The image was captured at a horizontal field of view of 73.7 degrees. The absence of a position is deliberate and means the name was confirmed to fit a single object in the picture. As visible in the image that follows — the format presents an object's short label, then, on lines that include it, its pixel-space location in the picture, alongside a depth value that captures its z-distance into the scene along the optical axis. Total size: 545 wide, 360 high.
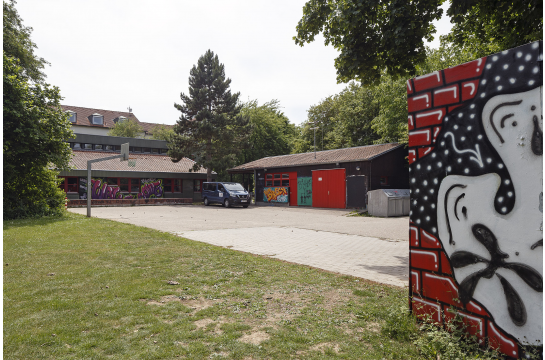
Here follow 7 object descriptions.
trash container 20.02
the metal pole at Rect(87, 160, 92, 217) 18.15
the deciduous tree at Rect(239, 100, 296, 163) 50.84
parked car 27.80
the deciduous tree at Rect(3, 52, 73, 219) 15.35
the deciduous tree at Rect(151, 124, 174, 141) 61.69
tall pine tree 34.88
